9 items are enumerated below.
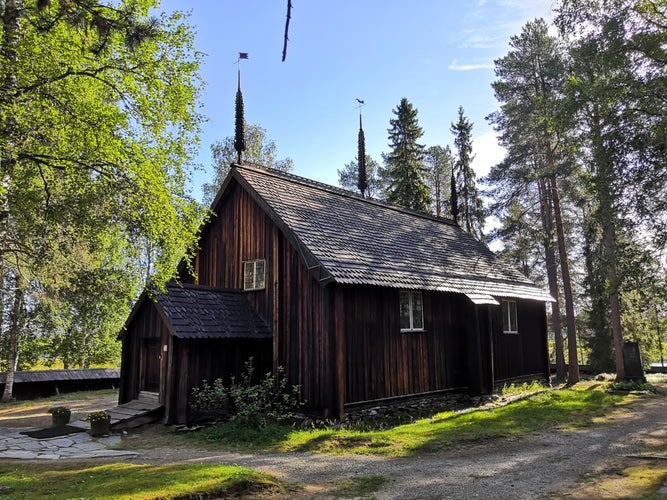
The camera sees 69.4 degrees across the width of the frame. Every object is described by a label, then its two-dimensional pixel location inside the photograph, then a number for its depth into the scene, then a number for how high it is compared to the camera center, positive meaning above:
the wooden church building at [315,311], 12.19 +0.36
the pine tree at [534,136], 22.11 +9.24
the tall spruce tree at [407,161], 33.75 +11.59
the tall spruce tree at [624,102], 12.90 +5.96
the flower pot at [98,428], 11.32 -2.35
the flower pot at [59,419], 12.38 -2.32
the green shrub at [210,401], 11.91 -1.90
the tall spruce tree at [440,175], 40.28 +12.17
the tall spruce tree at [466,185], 36.38 +10.38
